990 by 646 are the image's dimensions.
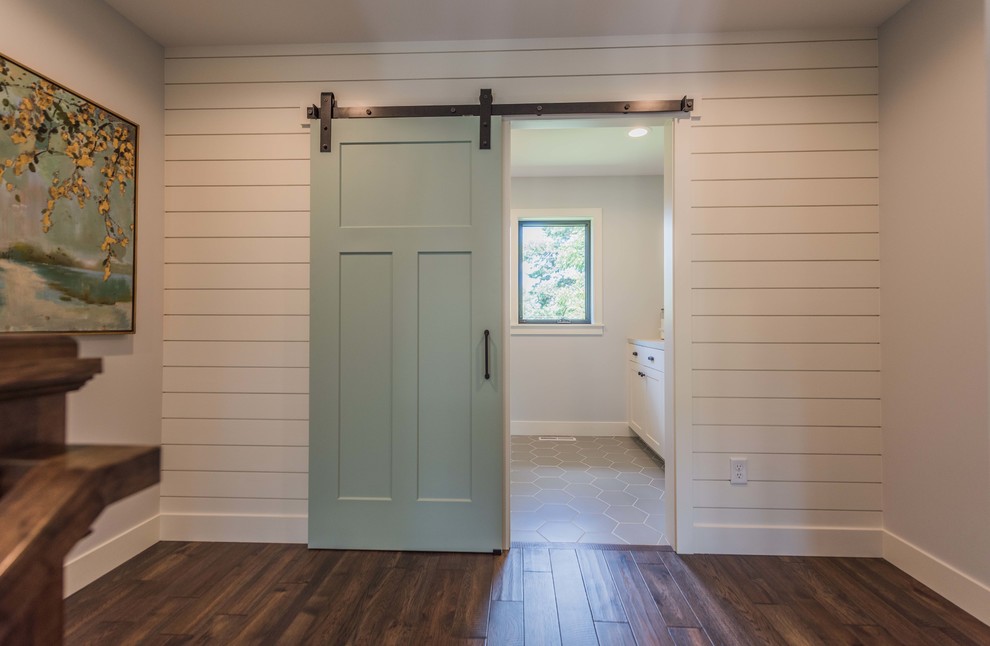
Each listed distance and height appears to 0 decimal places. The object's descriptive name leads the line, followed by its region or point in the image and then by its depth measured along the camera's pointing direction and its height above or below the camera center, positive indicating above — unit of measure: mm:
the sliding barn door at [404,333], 2150 -32
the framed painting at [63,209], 1577 +449
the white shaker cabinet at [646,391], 3311 -505
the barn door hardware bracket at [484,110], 2145 +1043
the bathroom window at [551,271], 4328 +551
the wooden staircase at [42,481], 301 -112
